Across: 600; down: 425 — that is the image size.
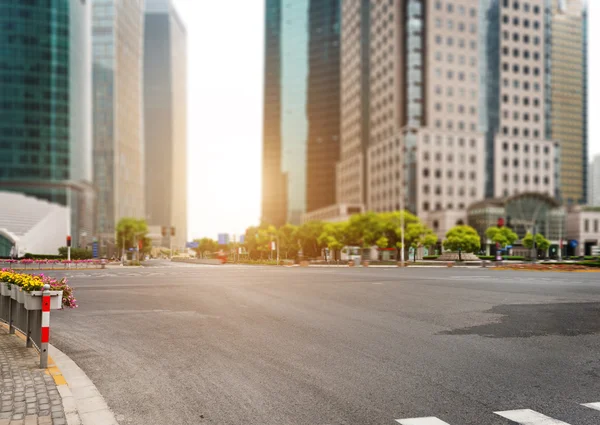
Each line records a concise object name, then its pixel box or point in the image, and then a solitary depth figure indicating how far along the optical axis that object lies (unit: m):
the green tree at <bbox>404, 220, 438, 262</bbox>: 81.94
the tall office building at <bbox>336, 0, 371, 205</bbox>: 146.50
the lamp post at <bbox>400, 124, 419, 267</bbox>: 117.62
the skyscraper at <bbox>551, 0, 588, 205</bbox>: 190.62
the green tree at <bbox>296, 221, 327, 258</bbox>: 96.25
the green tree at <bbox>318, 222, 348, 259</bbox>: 89.81
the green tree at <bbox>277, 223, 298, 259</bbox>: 79.49
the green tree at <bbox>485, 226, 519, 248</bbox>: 90.50
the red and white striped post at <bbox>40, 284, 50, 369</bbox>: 8.70
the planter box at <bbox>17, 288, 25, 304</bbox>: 10.19
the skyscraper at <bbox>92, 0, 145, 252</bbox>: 150.50
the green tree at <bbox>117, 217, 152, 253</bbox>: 96.50
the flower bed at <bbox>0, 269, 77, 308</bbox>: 9.94
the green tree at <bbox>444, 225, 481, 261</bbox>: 81.62
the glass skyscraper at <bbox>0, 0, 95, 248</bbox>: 107.94
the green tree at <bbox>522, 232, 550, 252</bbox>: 94.12
